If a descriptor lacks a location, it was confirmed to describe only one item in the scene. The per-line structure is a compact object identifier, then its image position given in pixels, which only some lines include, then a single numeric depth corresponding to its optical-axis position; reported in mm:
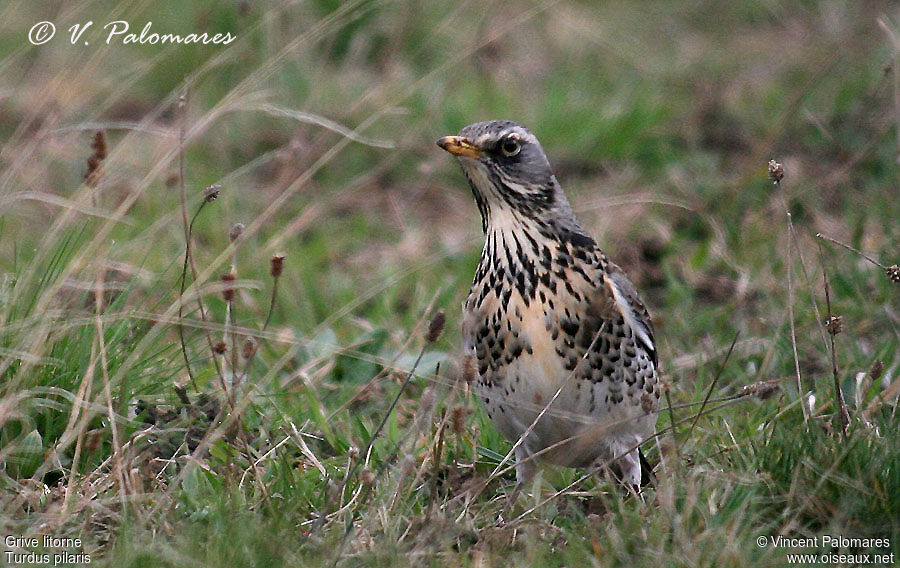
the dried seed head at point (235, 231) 8345
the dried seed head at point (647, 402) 8405
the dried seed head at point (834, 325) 9011
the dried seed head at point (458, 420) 7937
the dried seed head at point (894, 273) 9047
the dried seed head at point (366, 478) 8203
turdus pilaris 9437
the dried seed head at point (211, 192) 8695
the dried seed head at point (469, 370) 8008
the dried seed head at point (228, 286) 8445
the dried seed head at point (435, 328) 7793
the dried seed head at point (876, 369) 9266
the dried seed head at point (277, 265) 8383
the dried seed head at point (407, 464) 7762
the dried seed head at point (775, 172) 8922
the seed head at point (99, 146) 9039
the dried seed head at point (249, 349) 8328
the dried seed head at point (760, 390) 8352
